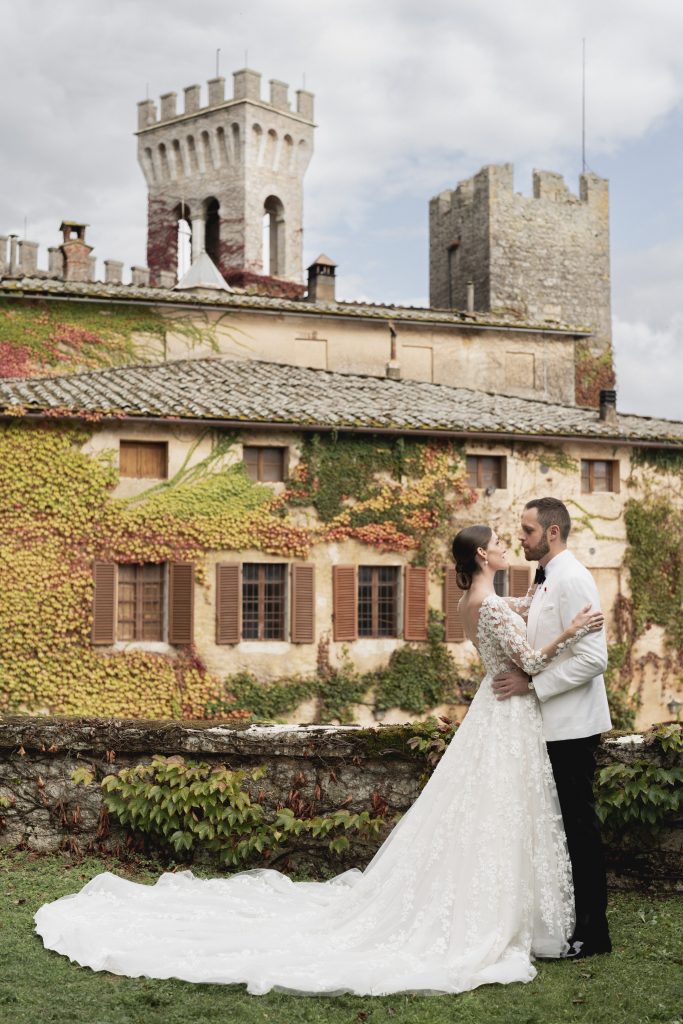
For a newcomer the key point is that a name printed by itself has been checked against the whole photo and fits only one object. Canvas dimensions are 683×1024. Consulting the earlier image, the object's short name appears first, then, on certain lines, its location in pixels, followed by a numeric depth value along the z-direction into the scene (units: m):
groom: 5.06
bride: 4.78
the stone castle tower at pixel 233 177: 44.25
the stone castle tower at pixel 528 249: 36.41
